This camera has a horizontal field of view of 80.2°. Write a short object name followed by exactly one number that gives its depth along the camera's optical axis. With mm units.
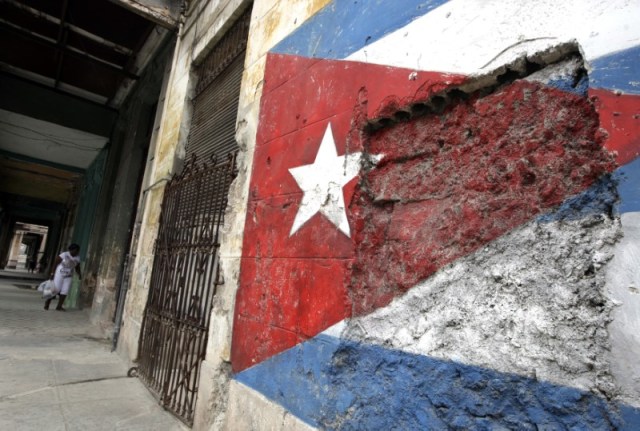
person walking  7797
